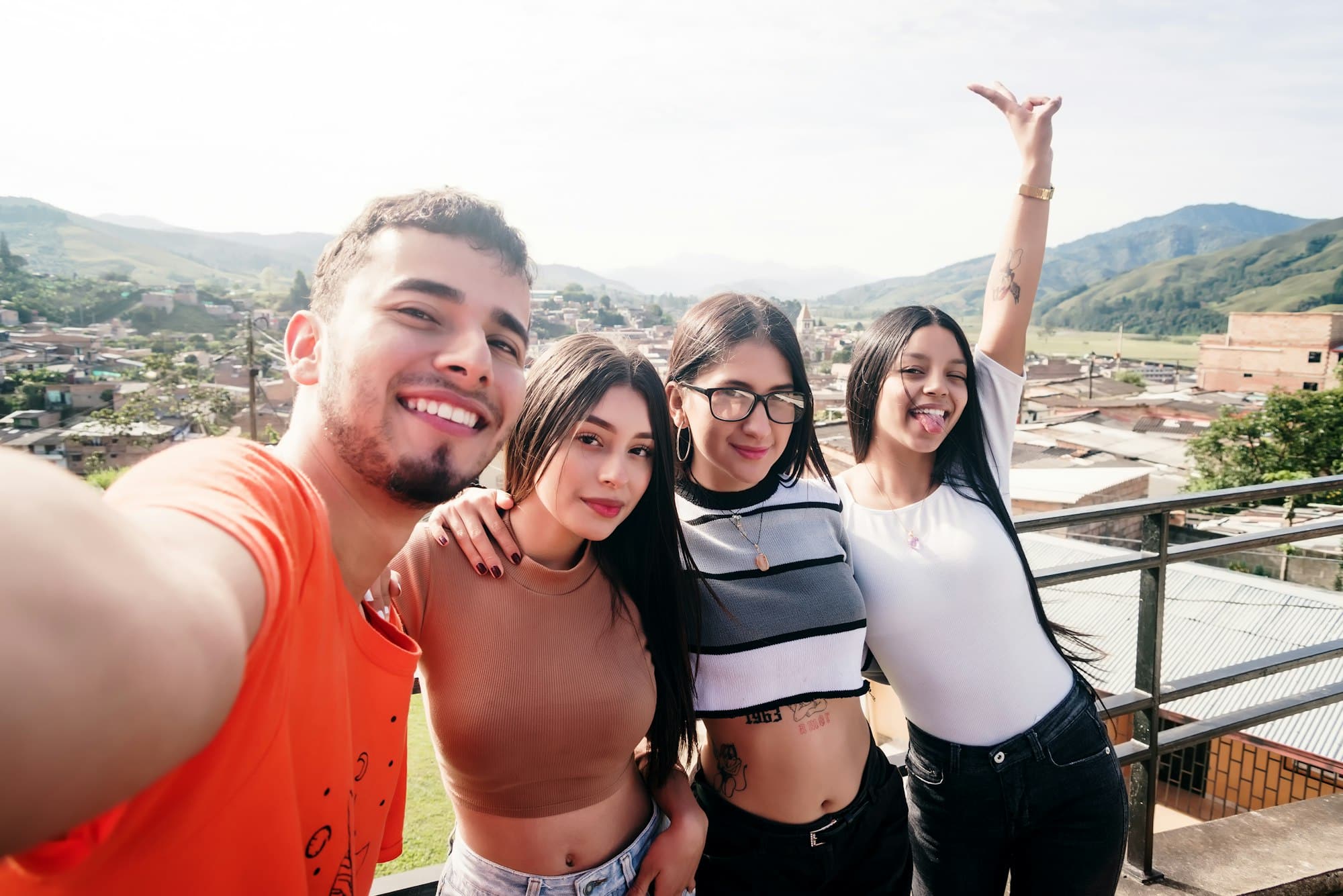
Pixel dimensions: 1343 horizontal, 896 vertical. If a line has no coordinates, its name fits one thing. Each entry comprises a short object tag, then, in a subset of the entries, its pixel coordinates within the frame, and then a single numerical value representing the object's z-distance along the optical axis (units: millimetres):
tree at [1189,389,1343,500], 31031
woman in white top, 1979
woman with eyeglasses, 1789
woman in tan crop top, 1531
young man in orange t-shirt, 485
